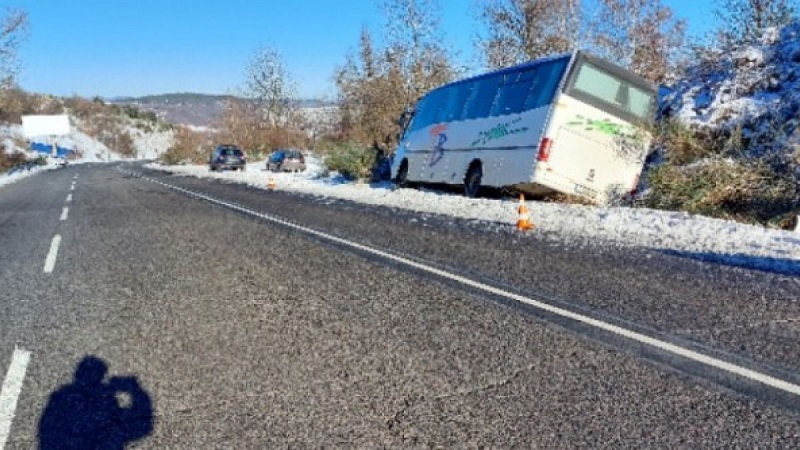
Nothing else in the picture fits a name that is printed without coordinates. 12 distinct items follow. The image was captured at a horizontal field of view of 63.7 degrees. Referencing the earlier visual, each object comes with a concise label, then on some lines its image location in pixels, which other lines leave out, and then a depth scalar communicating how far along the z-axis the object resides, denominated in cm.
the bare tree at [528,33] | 3180
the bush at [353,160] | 2492
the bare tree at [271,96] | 5991
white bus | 1282
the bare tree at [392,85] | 3177
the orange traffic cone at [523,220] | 1009
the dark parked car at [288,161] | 3822
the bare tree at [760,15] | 1833
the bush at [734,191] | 1038
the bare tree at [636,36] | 2890
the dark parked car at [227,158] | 4072
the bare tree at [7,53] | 5000
